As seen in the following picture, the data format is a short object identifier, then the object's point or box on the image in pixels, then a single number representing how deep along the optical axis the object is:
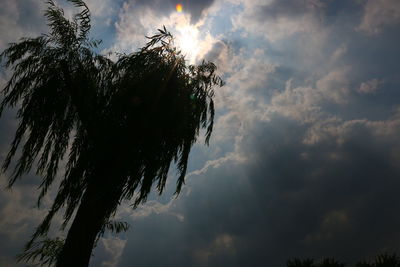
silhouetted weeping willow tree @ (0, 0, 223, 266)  4.74
